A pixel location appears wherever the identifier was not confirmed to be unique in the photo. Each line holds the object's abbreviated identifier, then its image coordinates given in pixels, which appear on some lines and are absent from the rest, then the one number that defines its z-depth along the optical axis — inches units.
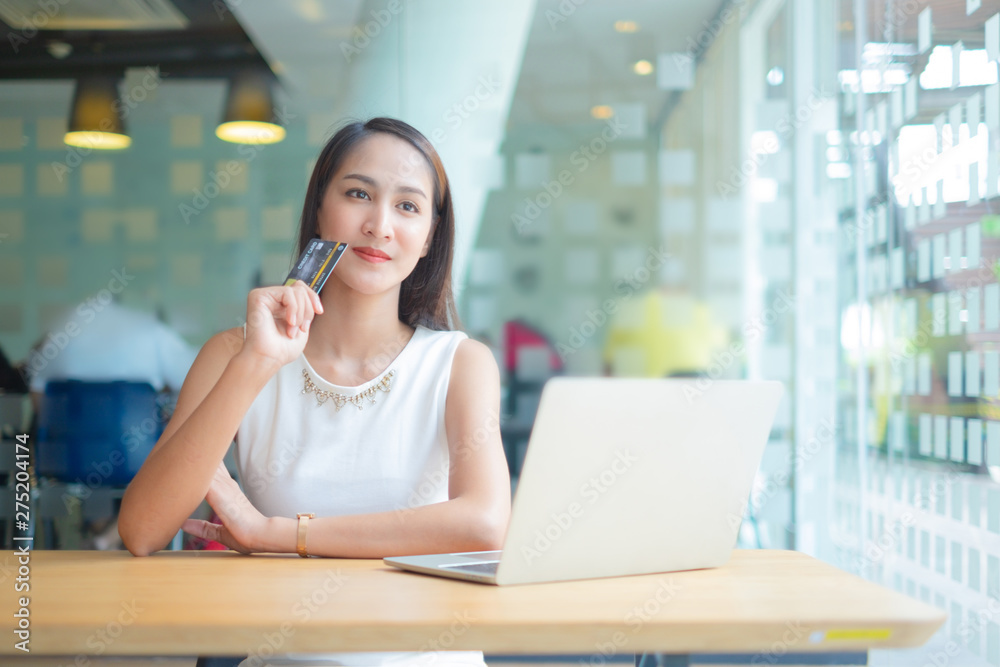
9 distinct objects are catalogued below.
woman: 46.3
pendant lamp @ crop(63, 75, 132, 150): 126.2
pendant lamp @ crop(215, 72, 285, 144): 125.3
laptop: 34.2
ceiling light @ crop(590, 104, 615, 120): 126.1
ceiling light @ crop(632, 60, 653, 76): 127.3
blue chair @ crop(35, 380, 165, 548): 124.7
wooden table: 29.3
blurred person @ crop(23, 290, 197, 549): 122.7
